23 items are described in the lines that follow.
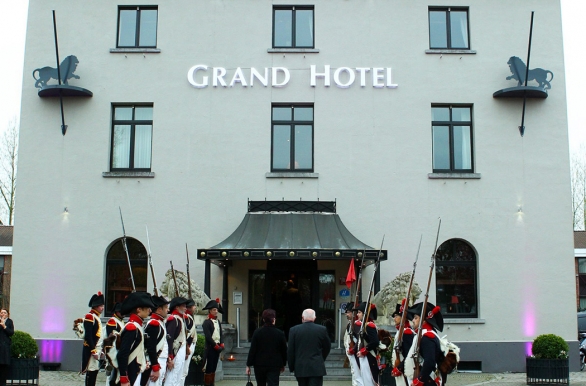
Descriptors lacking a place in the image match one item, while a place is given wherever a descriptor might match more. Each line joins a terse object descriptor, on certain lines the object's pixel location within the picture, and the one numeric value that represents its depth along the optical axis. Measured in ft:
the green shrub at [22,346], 50.34
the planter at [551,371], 52.60
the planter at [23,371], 50.06
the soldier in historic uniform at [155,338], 32.71
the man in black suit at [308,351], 35.19
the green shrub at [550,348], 52.85
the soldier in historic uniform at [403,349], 33.62
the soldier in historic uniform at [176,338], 39.19
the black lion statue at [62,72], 65.51
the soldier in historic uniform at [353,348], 45.44
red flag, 58.03
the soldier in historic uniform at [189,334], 42.22
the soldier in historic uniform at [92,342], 45.57
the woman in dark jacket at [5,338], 45.30
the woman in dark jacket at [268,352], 36.94
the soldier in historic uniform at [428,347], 30.04
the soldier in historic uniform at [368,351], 43.90
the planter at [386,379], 50.60
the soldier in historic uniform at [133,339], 30.30
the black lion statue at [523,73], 65.36
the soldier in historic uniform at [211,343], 45.83
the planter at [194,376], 50.88
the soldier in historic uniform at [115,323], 39.50
